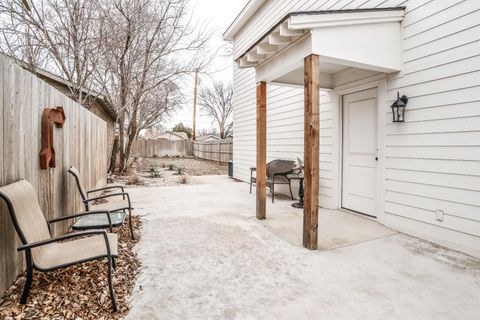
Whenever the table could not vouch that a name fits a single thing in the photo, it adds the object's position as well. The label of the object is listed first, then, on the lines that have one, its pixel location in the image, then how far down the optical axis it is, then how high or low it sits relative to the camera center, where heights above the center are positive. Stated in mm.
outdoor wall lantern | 3580 +662
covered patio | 3078 +1380
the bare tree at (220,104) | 30500 +6166
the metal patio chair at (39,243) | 1761 -686
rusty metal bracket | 2574 +157
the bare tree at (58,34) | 5340 +2643
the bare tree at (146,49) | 6828 +3172
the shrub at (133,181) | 7904 -774
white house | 2996 +739
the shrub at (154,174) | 9539 -678
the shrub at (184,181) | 8172 -795
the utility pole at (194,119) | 20906 +3164
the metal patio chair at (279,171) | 5445 -347
